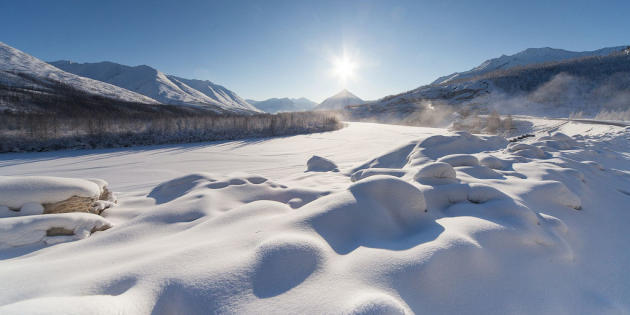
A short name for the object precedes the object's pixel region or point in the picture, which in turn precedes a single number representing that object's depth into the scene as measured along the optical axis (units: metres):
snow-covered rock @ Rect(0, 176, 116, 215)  2.38
